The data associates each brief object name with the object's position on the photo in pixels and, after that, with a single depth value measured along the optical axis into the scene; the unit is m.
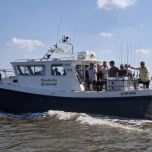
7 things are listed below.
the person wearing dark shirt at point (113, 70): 16.91
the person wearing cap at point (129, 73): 16.71
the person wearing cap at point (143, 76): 16.22
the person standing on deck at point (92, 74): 16.80
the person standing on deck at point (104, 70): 17.12
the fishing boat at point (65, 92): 15.43
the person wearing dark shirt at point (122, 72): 16.69
